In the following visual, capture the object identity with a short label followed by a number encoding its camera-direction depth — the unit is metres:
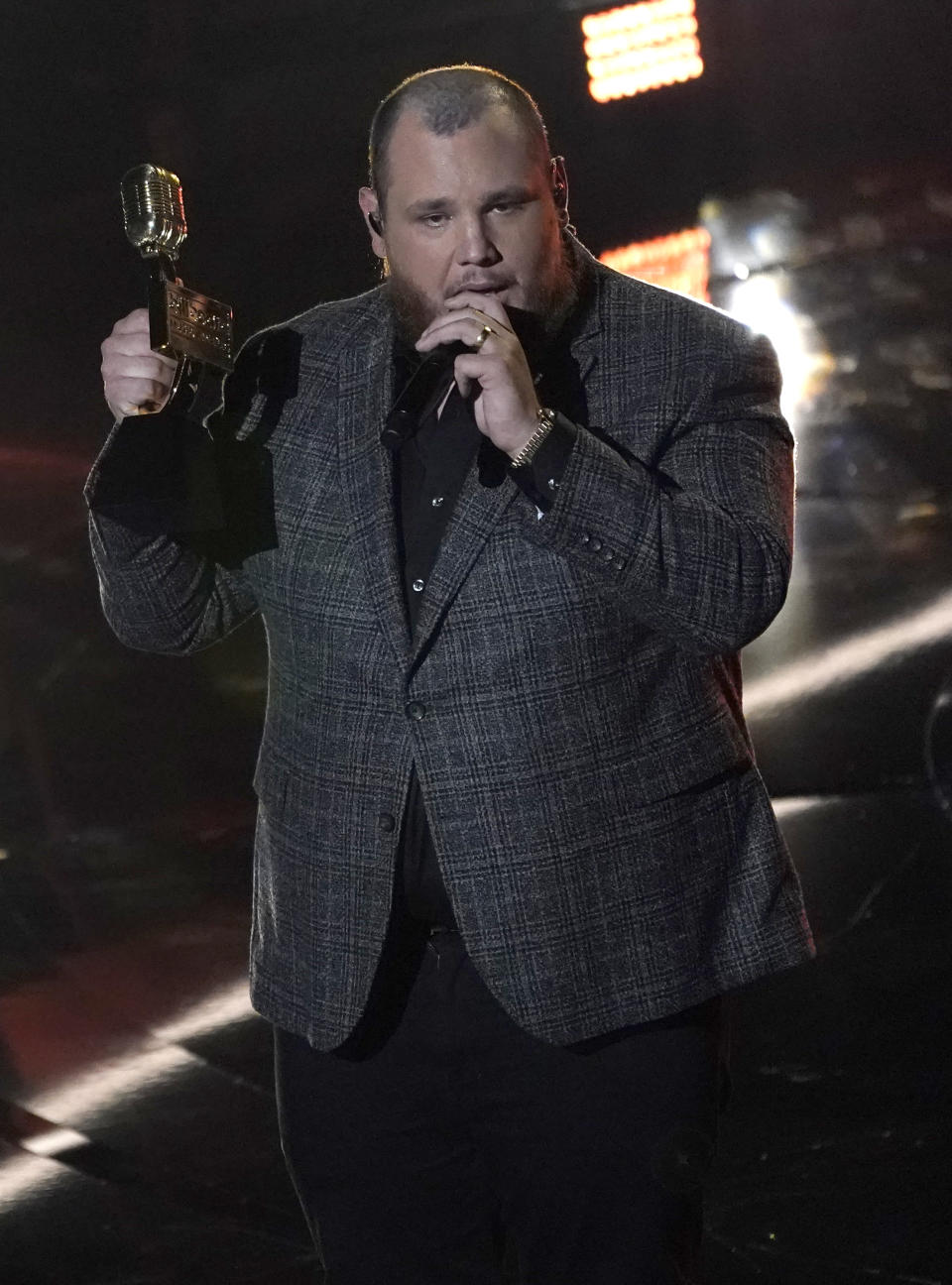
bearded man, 8.99
